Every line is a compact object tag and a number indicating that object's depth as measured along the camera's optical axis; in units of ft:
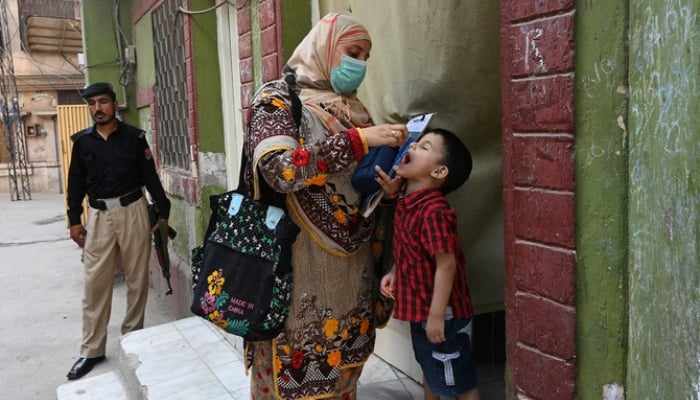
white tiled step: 10.40
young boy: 5.87
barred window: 17.43
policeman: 14.26
